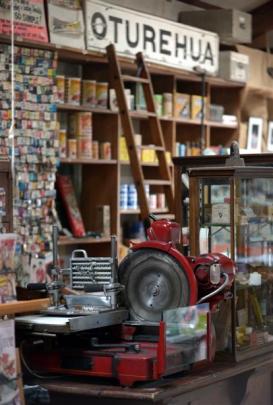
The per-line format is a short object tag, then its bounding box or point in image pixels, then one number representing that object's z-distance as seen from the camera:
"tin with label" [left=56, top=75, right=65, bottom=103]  6.64
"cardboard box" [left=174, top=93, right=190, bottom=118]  7.98
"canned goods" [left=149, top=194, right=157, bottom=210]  7.58
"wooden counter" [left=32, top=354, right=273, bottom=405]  3.31
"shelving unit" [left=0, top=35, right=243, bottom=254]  6.89
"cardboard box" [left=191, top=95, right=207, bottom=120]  8.18
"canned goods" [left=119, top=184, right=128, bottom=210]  7.34
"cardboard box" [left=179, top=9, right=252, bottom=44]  8.32
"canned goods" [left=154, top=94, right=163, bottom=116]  7.71
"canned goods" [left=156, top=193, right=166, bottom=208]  7.70
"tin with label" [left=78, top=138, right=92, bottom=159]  6.91
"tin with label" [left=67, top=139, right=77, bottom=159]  6.82
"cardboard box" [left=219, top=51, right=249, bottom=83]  8.28
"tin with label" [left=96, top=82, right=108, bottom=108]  7.07
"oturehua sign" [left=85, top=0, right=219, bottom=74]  6.82
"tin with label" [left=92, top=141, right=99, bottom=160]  7.06
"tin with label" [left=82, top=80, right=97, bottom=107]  6.98
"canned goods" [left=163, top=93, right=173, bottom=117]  7.84
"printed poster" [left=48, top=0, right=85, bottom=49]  6.39
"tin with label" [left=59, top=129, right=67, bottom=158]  6.69
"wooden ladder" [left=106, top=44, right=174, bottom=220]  6.75
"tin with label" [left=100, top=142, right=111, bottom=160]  7.14
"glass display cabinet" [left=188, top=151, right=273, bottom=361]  3.91
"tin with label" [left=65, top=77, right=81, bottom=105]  6.79
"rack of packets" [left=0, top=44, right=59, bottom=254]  5.93
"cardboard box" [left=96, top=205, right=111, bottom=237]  7.14
